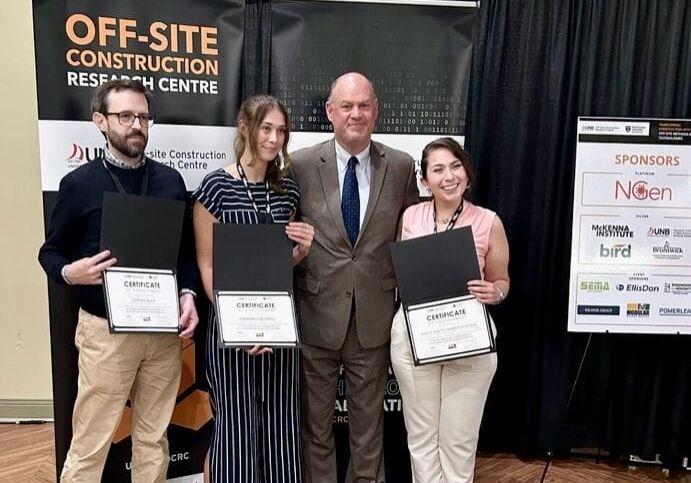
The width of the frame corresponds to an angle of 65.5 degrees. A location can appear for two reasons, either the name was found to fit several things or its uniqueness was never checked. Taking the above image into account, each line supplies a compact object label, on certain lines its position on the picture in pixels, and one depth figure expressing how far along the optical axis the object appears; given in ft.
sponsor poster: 7.80
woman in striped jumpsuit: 6.08
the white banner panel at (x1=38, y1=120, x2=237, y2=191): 7.12
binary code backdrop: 7.98
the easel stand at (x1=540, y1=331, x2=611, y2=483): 9.18
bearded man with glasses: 5.87
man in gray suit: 6.57
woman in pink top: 6.26
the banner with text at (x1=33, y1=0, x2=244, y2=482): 7.01
